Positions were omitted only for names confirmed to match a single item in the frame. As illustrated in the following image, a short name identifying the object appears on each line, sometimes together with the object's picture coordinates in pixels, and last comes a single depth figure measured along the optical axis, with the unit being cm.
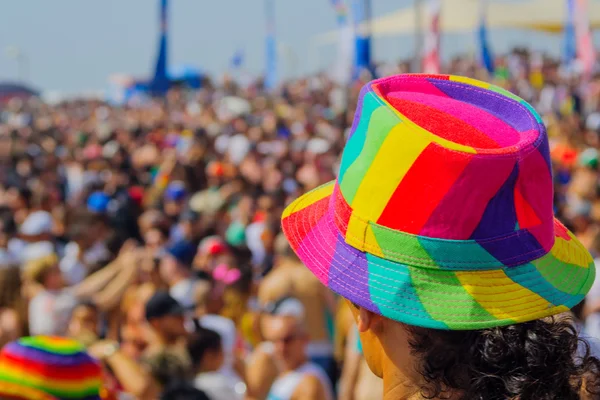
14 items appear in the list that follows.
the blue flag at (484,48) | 1956
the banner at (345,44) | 1518
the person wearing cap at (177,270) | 564
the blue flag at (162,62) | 1798
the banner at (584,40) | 1795
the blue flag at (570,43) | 2154
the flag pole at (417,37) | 1612
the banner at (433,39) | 1270
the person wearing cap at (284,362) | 414
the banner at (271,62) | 2816
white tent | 3098
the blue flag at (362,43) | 1428
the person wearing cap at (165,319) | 423
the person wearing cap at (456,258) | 136
